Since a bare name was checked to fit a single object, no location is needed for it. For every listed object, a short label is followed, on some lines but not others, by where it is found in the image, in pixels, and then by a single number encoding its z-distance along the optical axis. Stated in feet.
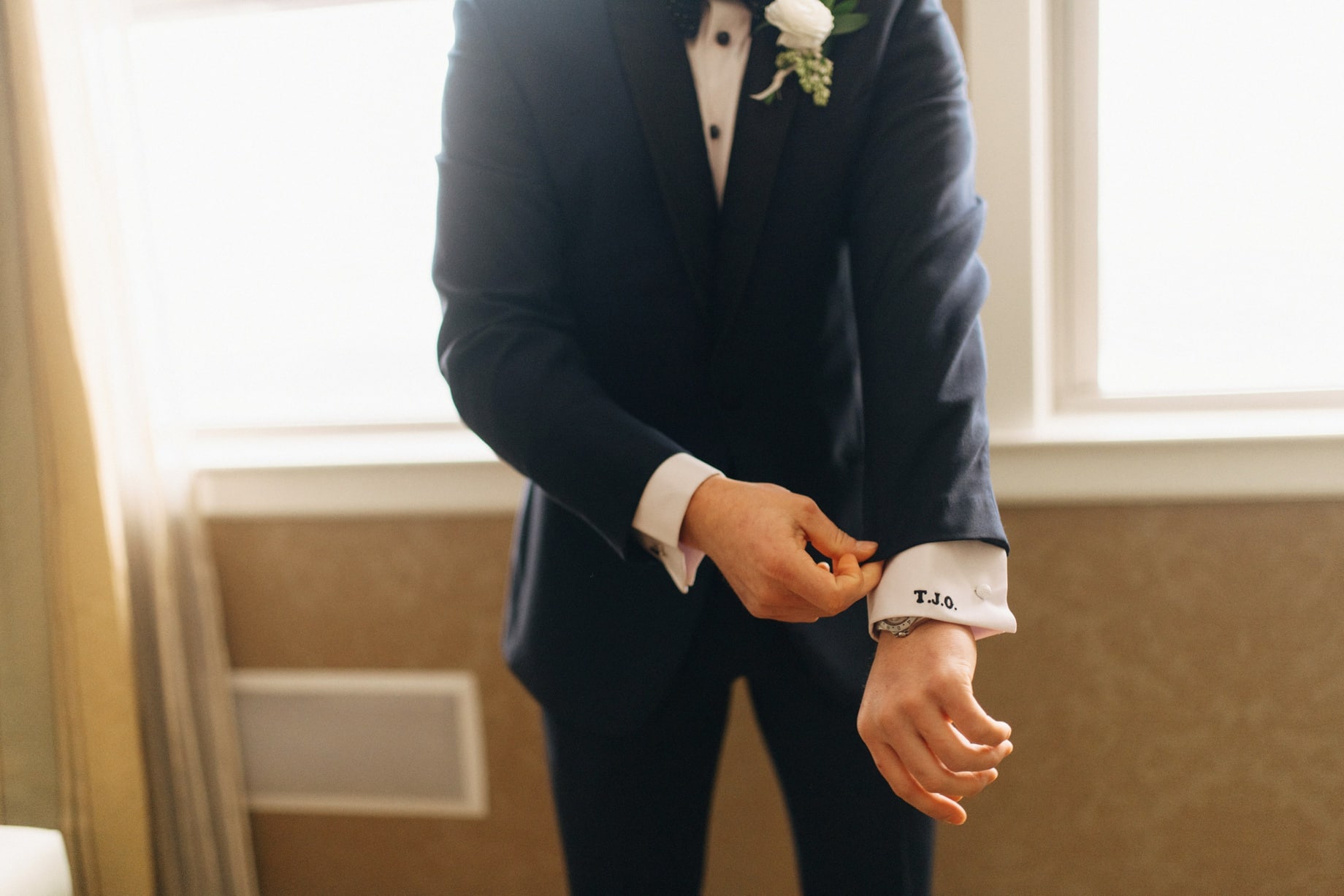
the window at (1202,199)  4.64
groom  2.24
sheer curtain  4.58
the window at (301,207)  5.47
